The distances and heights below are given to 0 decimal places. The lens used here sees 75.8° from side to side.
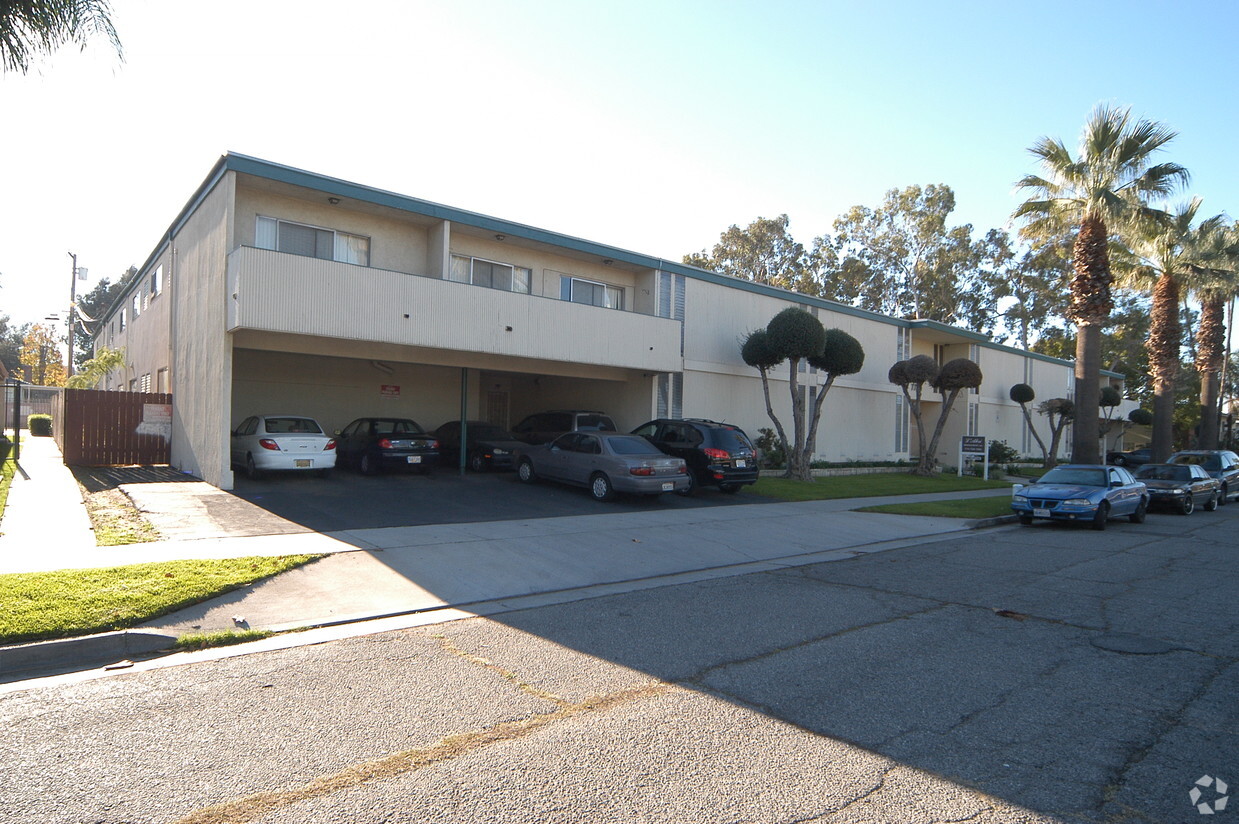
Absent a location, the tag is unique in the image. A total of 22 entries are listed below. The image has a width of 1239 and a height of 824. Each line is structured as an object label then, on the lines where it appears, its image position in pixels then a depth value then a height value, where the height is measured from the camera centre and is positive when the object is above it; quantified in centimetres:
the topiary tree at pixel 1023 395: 3391 +84
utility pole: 3969 +497
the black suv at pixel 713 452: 1734 -99
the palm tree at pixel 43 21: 901 +430
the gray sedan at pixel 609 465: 1552 -121
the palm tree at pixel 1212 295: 2798 +455
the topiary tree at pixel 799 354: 2127 +155
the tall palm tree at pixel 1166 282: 2688 +477
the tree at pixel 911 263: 4528 +871
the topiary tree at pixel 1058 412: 3362 +6
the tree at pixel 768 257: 4775 +924
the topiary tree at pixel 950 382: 2734 +107
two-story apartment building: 1505 +180
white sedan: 1561 -96
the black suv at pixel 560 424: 2014 -51
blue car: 1546 -162
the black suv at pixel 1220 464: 2292 -135
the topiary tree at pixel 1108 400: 3563 +76
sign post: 2659 -111
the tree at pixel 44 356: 5741 +301
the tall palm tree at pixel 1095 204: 2102 +574
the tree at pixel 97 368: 2788 +96
